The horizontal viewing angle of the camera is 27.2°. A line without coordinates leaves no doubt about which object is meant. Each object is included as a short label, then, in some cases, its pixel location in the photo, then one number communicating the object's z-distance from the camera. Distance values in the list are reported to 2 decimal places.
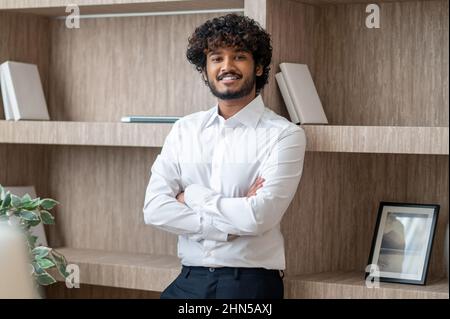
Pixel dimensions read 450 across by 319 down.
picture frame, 3.20
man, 2.94
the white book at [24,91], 3.68
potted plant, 2.99
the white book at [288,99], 3.19
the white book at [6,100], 3.69
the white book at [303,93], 3.18
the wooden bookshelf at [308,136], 2.97
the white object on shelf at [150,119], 3.38
